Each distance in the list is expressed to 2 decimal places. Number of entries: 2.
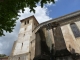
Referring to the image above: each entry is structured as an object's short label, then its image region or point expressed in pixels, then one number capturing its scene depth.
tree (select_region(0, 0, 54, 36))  3.18
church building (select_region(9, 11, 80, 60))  8.69
